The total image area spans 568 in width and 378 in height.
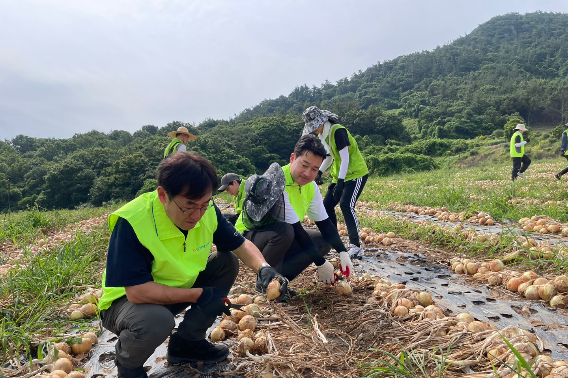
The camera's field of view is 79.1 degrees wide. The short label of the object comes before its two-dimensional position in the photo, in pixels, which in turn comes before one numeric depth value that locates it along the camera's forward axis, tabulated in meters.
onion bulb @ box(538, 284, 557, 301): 2.07
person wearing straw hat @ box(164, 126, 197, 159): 5.78
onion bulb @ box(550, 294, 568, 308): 1.98
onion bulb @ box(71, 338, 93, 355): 1.88
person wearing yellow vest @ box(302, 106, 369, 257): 3.52
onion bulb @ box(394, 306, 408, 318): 1.97
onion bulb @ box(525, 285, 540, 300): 2.15
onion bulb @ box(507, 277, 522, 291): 2.33
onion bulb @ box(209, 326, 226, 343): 1.90
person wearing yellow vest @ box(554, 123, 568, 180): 9.16
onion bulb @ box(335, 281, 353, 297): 2.35
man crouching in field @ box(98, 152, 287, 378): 1.38
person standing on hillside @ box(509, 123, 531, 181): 9.47
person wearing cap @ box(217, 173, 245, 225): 4.06
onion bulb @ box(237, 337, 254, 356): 1.72
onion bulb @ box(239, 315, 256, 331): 1.96
